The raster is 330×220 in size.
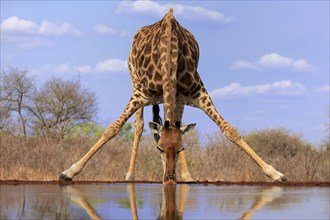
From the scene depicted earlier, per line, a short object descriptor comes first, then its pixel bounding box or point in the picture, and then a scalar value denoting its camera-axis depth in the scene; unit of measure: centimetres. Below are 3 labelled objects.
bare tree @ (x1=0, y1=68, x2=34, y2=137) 4350
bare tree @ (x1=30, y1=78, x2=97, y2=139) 4334
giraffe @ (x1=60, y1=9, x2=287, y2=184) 1456
